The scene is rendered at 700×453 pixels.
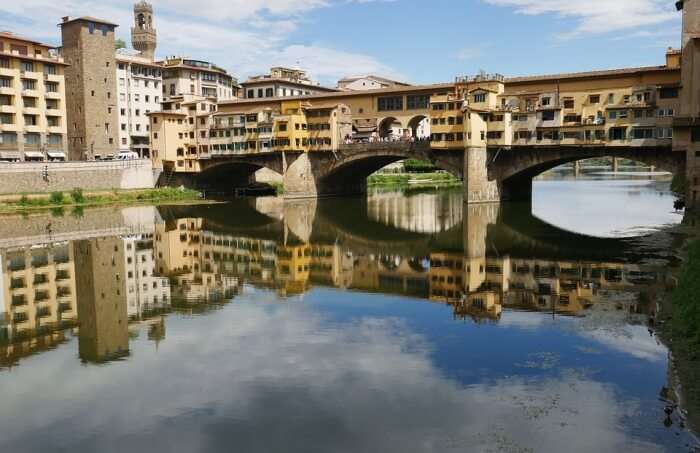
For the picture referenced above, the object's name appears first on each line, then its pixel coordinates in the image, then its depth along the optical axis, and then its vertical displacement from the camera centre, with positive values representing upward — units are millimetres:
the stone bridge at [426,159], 55062 +1115
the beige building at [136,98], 87688 +11374
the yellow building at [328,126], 69375 +5447
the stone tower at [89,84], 78750 +11990
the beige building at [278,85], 102125 +14903
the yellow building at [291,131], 70625 +5097
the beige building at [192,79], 94375 +15088
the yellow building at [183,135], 78938 +5380
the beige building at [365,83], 123625 +17764
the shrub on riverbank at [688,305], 16781 -3865
